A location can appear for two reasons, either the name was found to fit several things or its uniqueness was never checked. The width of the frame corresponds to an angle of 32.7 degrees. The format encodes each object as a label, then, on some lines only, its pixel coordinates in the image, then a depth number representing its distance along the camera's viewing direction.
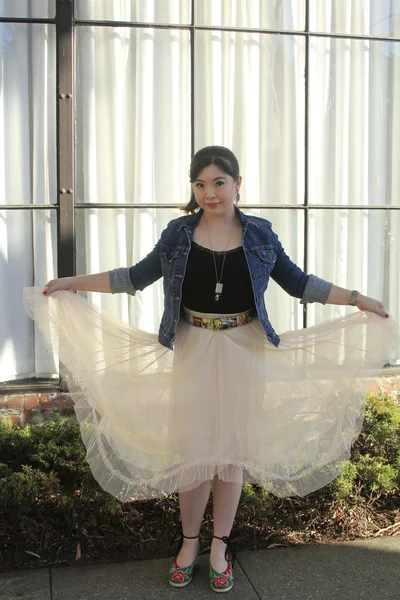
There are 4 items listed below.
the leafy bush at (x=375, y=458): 3.88
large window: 4.58
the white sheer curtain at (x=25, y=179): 4.55
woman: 3.06
